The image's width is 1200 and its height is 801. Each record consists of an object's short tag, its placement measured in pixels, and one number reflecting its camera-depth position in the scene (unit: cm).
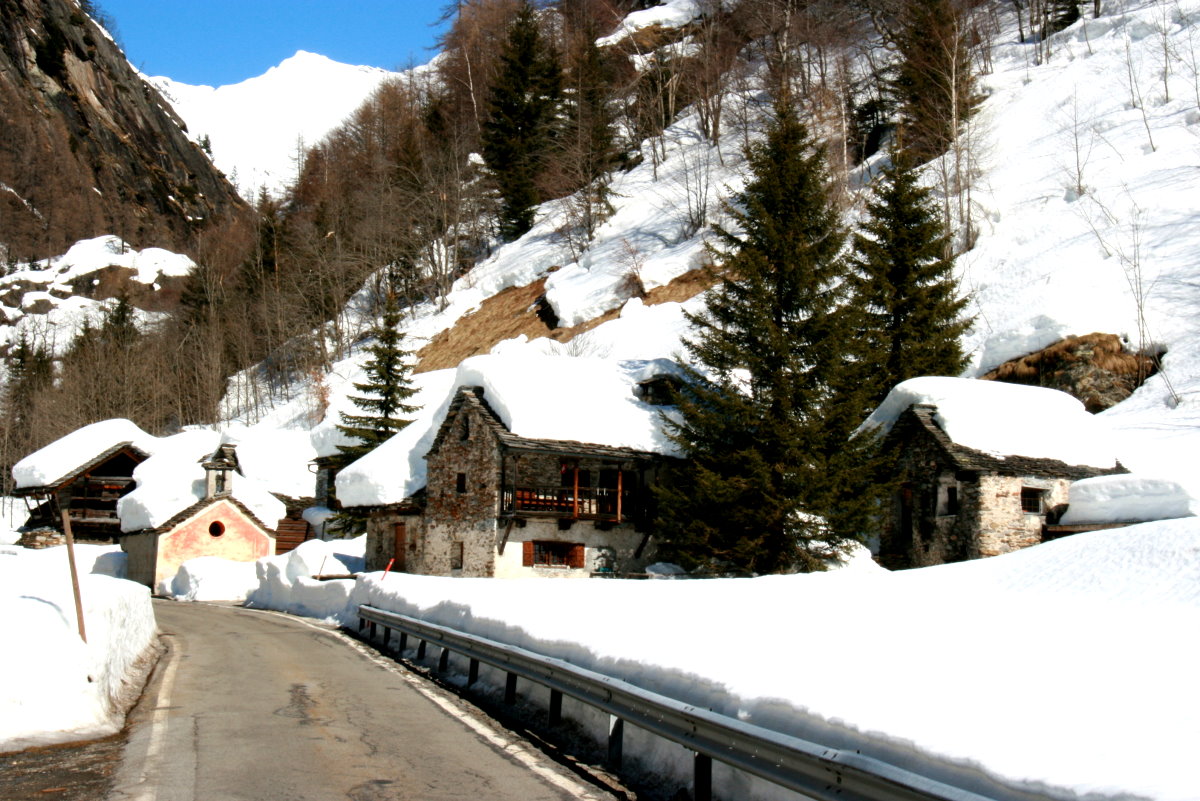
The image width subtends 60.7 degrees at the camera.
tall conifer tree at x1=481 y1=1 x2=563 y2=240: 7700
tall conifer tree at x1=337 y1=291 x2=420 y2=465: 4781
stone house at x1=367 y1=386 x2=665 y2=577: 3544
